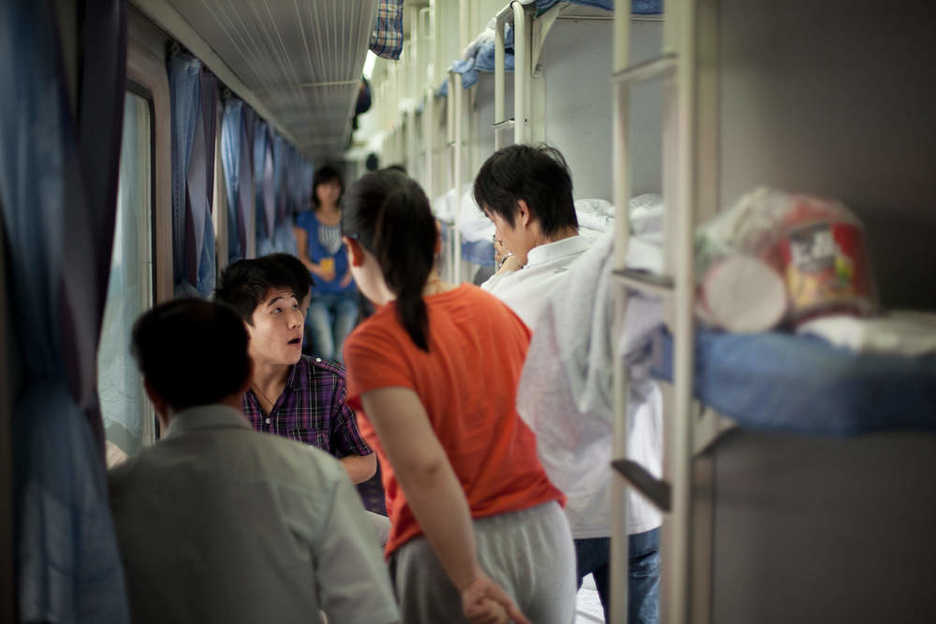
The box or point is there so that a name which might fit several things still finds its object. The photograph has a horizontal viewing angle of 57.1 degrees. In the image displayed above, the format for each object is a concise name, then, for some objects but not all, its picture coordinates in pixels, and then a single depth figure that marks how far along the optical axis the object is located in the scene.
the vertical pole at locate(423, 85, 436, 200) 6.96
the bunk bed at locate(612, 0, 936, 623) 1.66
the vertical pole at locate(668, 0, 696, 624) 1.58
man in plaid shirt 2.76
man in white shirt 2.40
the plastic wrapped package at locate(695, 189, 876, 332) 1.50
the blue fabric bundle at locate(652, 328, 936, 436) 1.35
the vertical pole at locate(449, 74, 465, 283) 5.09
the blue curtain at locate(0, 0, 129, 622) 1.60
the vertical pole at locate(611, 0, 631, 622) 1.95
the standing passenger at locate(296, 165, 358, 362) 6.63
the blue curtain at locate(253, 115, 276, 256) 7.25
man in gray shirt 1.70
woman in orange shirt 1.71
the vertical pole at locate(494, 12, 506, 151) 3.89
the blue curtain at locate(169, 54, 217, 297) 3.71
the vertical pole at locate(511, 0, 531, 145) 3.59
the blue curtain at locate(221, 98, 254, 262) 5.63
